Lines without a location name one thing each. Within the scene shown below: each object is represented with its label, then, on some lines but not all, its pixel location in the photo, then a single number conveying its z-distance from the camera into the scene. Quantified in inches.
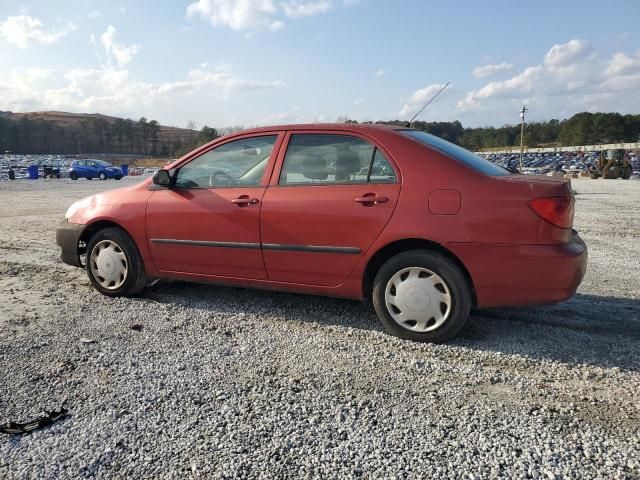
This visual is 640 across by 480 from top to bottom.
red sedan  129.7
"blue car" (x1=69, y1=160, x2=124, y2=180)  1400.1
